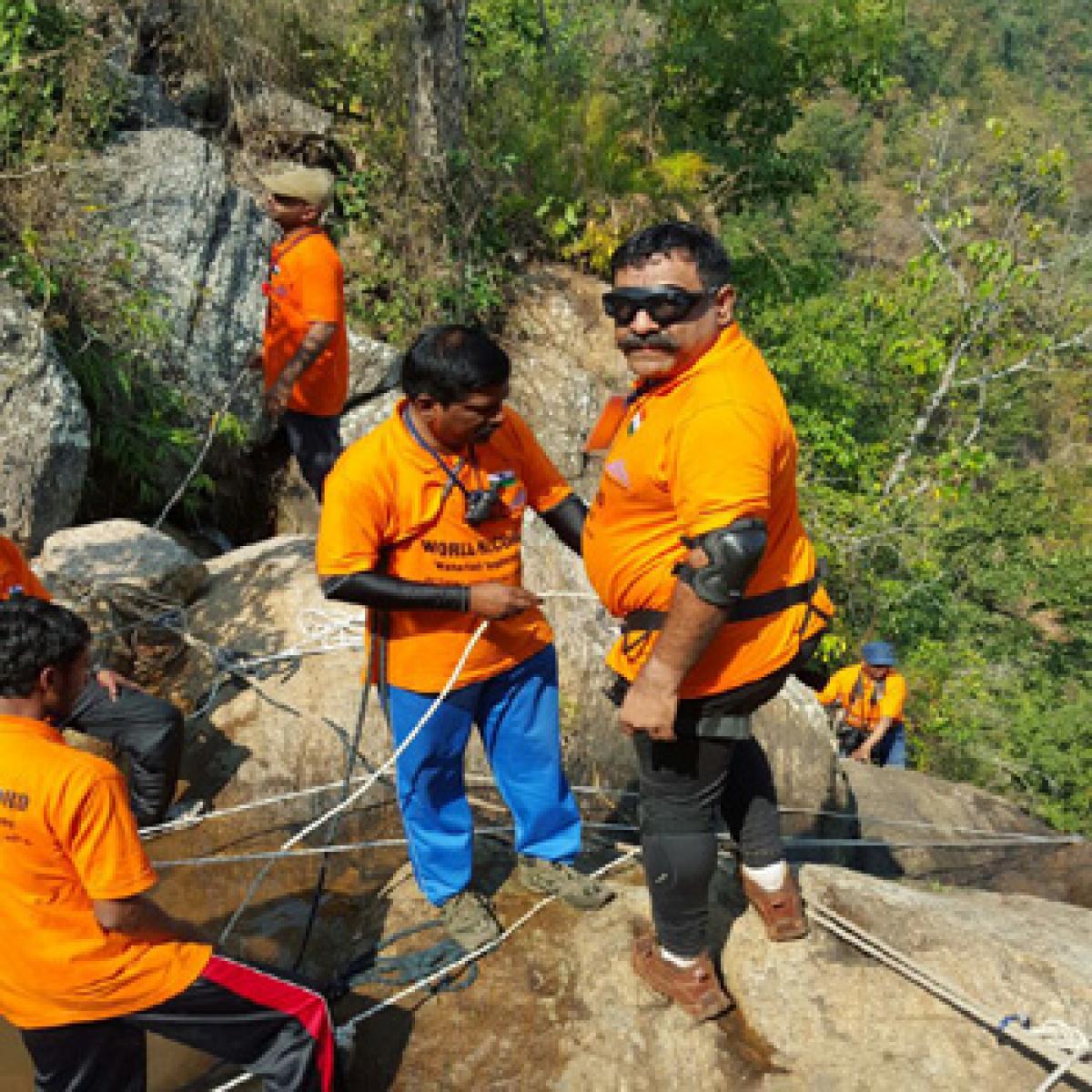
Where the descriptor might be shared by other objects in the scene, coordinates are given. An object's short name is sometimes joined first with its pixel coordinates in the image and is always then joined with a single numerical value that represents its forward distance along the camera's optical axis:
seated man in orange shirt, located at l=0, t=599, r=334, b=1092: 1.94
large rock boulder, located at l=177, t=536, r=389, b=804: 4.15
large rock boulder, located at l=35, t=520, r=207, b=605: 4.67
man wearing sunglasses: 2.07
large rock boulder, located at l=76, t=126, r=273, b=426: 6.33
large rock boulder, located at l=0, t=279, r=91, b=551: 4.89
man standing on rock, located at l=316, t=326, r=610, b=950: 2.60
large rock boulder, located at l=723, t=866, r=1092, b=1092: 2.52
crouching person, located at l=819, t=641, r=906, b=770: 7.34
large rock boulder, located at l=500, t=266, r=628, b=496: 9.00
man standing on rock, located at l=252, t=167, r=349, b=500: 4.59
